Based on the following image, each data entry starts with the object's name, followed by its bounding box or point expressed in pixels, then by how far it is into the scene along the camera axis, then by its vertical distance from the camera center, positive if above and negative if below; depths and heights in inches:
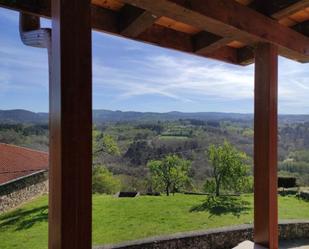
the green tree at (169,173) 606.3 -131.8
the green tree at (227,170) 477.6 -97.9
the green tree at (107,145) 634.8 -63.4
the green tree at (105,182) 676.2 -171.9
